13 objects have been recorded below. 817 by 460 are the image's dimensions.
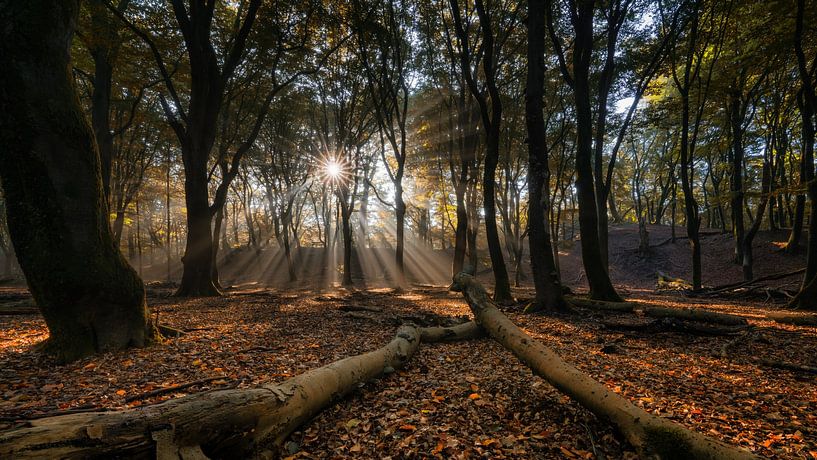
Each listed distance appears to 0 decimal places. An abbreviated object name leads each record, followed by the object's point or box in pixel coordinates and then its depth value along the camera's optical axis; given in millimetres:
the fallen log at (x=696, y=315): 6391
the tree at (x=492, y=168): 10013
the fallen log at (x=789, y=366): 3797
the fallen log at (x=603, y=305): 8156
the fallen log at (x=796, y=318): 6508
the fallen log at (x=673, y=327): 5565
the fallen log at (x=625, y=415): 2129
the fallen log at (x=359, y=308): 8932
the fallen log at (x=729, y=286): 13828
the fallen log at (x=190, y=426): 1449
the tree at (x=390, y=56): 13953
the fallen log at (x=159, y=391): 2998
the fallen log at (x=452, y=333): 5885
